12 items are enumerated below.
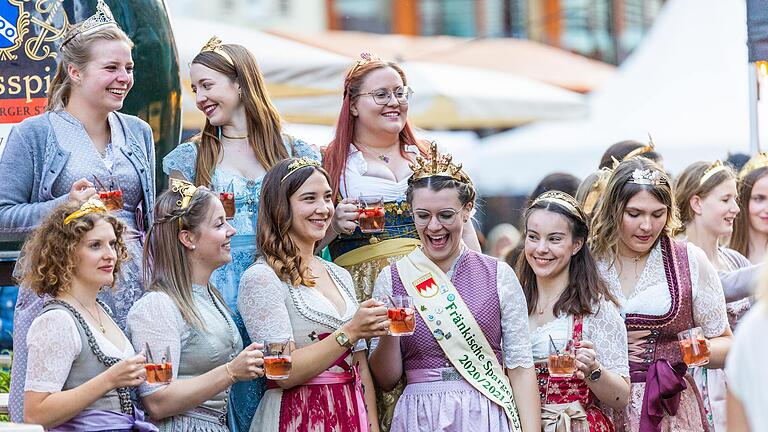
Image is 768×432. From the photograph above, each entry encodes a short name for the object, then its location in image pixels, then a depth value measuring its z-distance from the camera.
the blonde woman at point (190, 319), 8.36
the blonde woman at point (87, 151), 9.16
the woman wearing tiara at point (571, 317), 9.25
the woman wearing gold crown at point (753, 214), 12.99
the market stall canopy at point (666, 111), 22.68
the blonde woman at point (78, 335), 7.83
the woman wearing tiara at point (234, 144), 9.75
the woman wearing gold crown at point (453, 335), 8.92
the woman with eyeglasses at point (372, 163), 9.77
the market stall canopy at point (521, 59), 24.91
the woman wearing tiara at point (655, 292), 9.70
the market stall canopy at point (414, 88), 19.25
